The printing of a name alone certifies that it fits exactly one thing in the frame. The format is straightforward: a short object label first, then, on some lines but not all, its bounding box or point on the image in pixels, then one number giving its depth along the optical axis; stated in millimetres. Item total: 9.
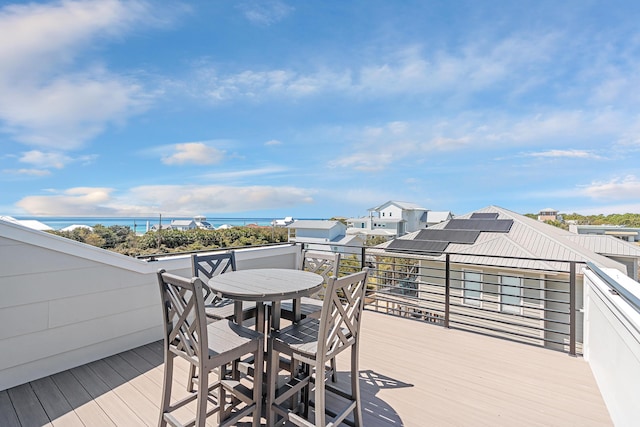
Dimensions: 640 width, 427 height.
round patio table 1610
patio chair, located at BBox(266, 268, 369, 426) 1417
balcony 1798
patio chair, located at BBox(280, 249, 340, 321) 2072
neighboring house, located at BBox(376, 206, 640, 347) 6539
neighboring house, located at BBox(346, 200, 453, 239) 21641
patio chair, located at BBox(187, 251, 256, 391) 2051
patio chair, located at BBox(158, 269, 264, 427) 1323
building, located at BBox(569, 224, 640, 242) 7702
